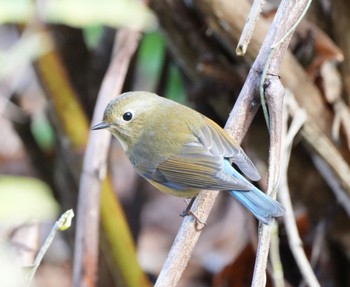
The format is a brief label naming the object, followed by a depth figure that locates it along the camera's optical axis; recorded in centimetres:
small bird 411
